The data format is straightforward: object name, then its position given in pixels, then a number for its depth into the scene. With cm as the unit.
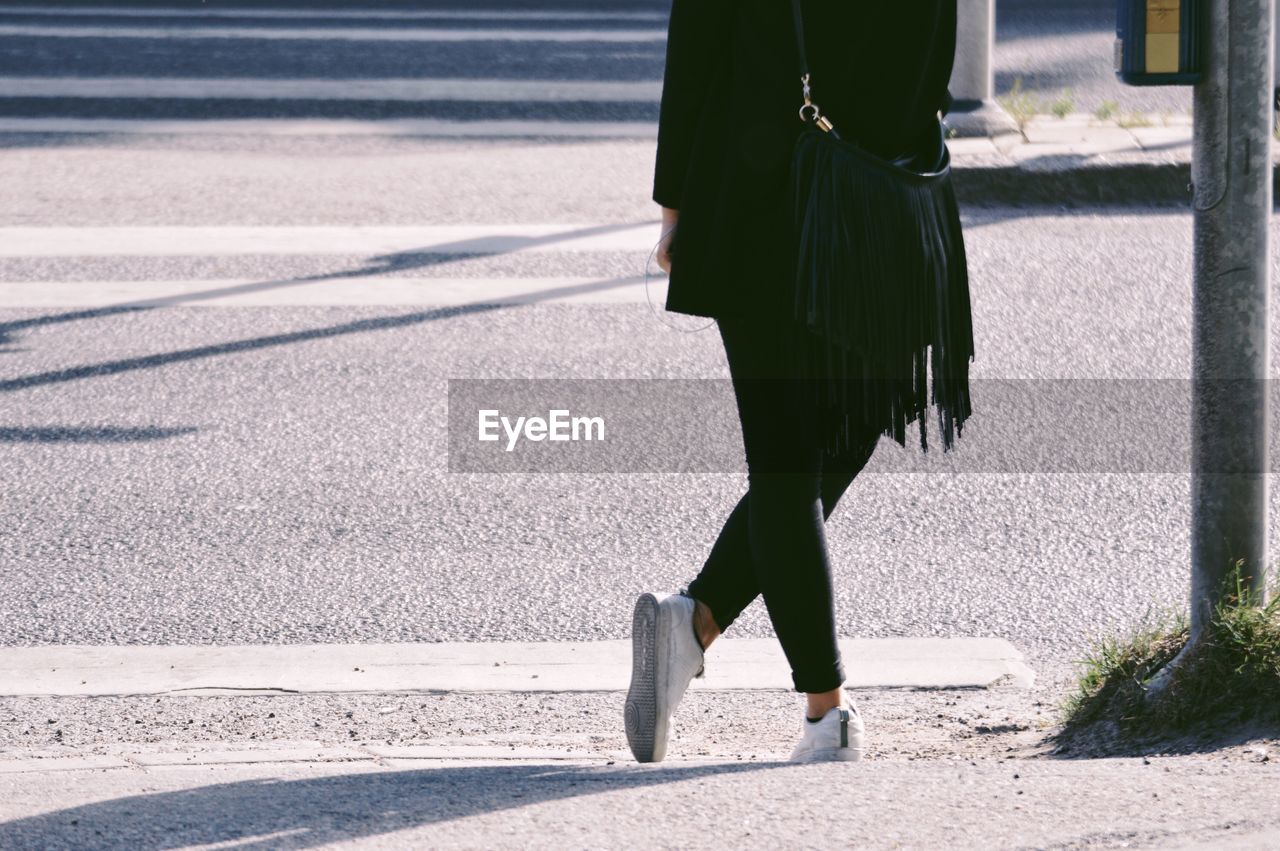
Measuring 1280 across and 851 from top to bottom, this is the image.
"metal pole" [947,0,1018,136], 1939
